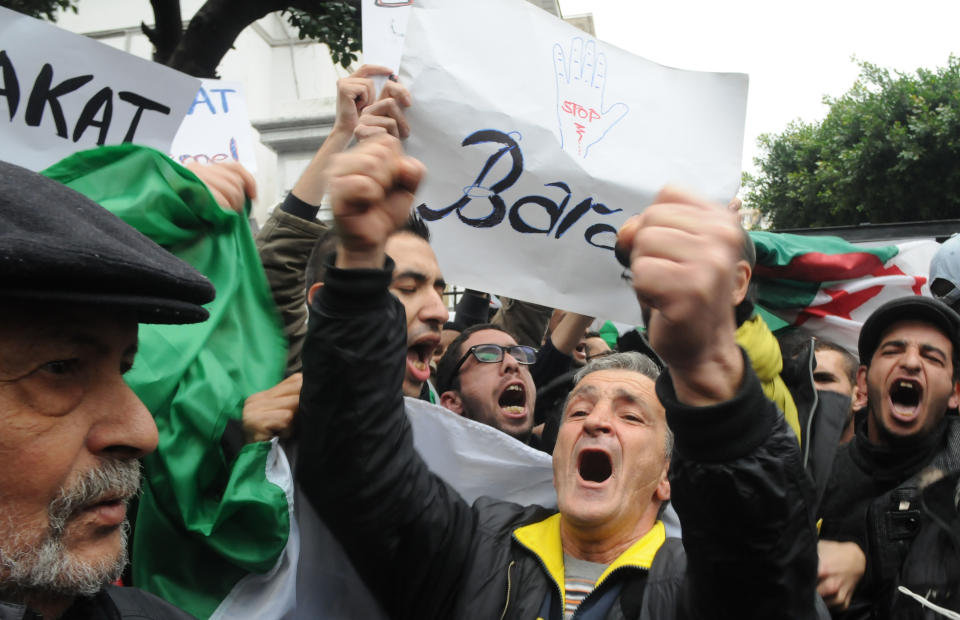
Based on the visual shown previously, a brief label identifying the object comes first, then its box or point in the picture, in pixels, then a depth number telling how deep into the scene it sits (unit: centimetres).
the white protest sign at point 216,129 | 337
